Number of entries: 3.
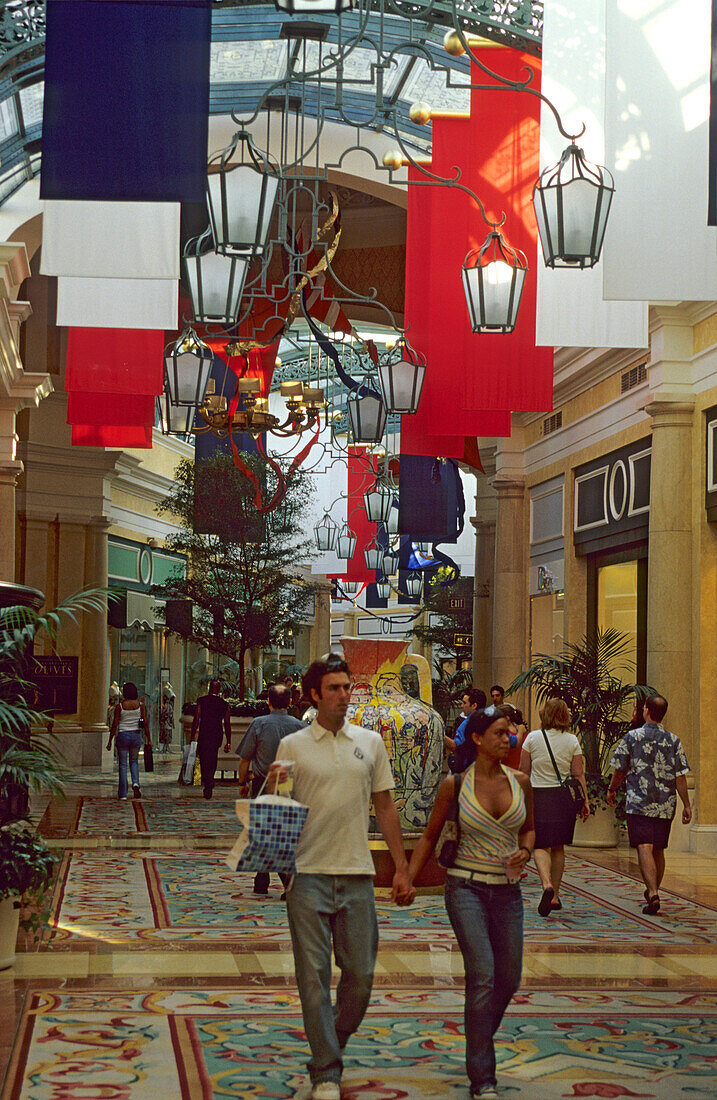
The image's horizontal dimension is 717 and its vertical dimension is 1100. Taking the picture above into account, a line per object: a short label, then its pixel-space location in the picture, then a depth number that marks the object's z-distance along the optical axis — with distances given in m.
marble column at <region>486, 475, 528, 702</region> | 19.12
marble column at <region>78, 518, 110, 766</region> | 23.42
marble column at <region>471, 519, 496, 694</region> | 22.17
